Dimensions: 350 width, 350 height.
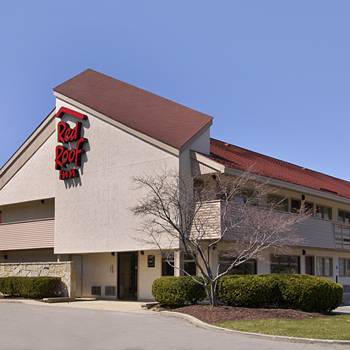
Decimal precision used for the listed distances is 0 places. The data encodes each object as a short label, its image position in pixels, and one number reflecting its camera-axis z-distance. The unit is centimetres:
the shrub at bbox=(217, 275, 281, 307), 2028
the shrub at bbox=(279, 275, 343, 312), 1972
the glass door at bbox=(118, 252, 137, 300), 2820
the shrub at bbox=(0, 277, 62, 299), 2769
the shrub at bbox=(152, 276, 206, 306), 2147
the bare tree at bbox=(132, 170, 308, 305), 2278
